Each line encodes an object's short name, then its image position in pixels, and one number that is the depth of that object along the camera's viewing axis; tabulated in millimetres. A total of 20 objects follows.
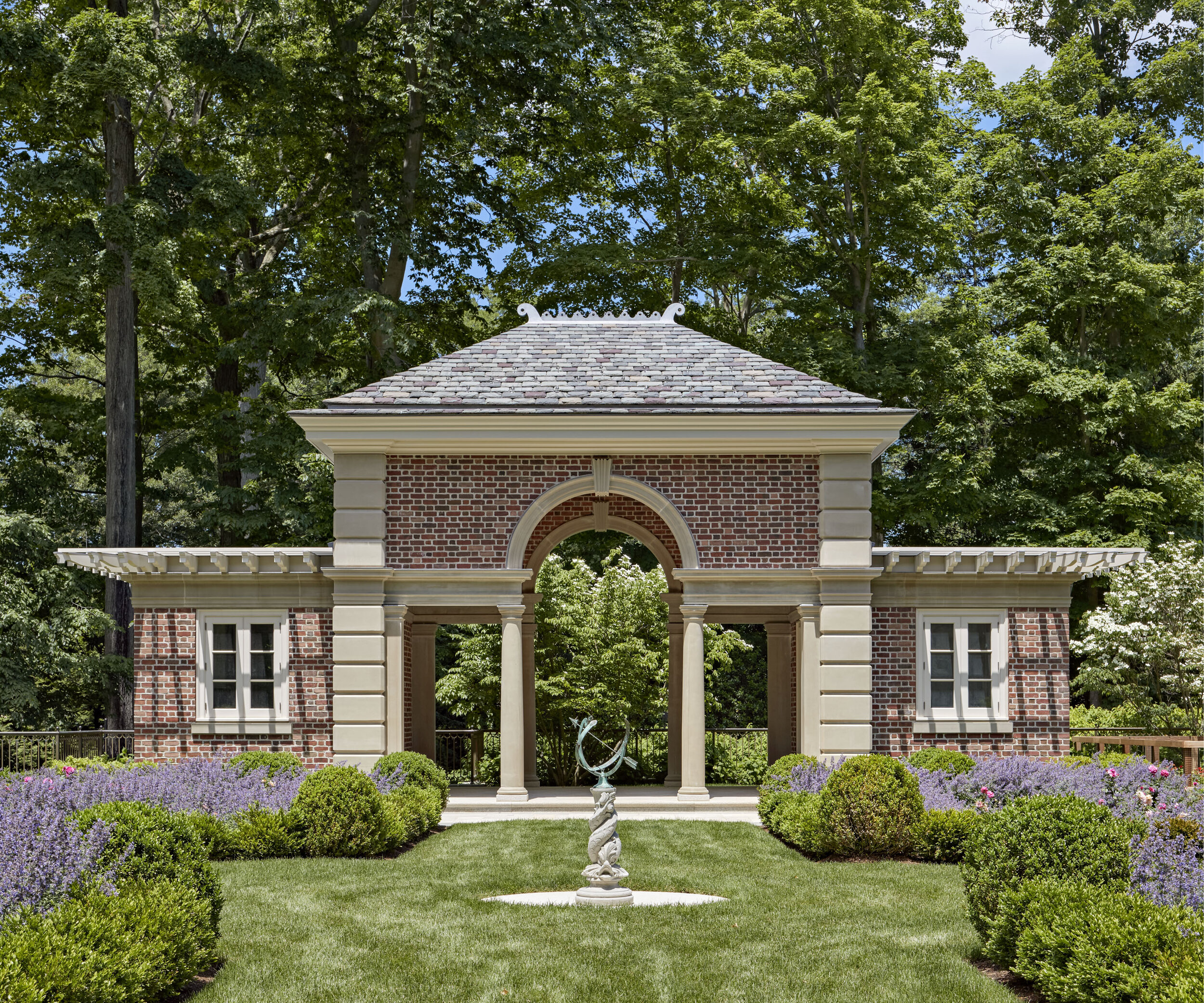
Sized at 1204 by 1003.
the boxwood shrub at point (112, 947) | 8234
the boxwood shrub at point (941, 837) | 15836
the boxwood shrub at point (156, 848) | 10406
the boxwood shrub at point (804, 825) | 16234
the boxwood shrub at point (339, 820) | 15930
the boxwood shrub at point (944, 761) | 18953
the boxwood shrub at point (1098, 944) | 8406
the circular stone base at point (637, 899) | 13250
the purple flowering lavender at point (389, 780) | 18562
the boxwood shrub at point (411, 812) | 16516
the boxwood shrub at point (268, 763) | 19188
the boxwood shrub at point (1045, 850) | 10609
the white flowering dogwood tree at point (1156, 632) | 27906
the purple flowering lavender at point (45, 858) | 9781
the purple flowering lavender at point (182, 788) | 15445
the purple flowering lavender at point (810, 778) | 18594
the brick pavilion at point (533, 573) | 20859
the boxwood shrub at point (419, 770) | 19312
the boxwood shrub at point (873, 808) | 15977
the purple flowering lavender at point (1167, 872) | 10219
